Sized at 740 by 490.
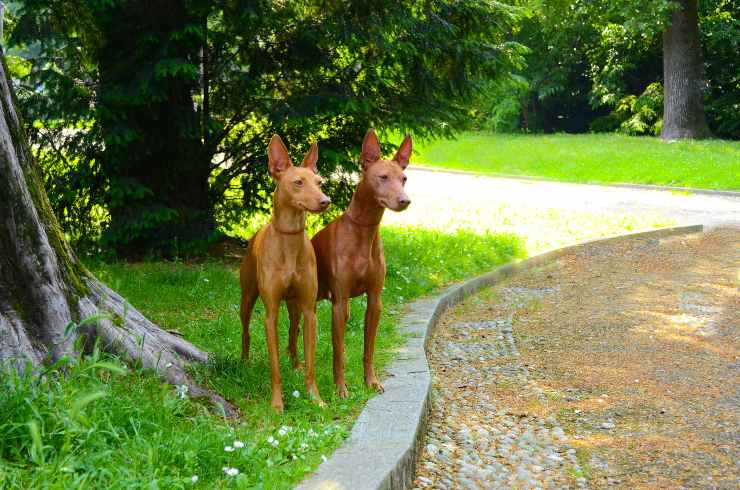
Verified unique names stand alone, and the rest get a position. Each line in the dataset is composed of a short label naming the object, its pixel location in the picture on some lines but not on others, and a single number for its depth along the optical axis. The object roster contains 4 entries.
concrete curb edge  3.99
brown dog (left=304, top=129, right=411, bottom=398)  5.40
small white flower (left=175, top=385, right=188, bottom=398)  4.65
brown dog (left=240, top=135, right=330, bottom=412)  4.92
